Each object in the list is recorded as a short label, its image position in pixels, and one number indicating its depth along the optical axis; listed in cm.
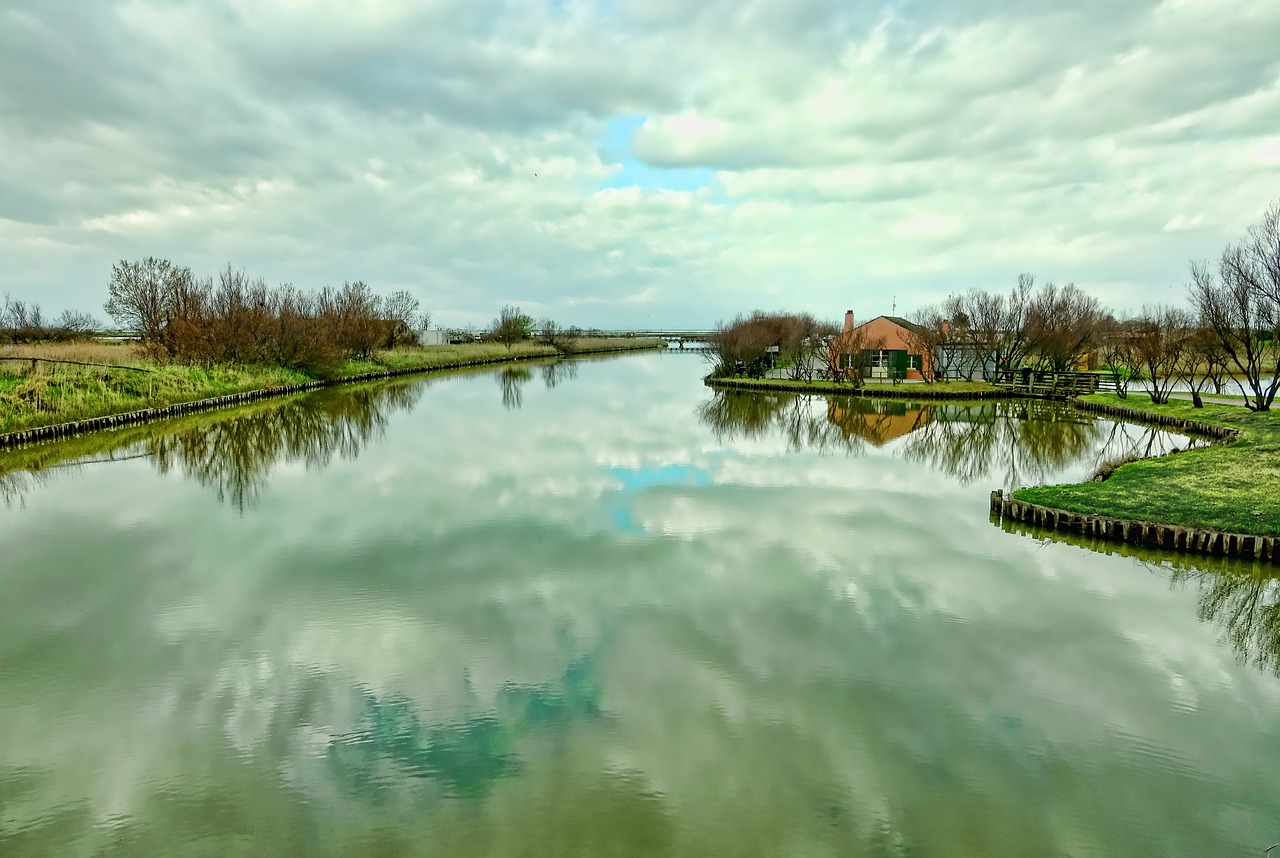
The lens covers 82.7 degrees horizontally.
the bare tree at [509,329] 8525
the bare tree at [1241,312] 2281
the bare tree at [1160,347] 2838
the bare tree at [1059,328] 3750
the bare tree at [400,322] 6419
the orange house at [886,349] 4103
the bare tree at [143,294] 3619
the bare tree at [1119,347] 3316
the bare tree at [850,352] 3988
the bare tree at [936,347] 3960
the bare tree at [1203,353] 2798
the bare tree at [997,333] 3816
